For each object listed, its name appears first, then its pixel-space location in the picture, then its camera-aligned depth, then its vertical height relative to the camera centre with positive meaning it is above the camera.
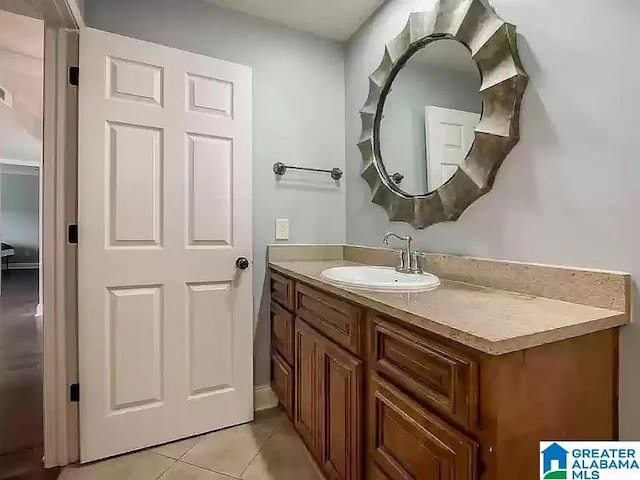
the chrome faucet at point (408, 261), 1.61 -0.10
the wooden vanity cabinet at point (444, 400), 0.74 -0.39
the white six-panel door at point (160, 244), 1.65 -0.04
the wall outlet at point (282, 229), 2.20 +0.05
